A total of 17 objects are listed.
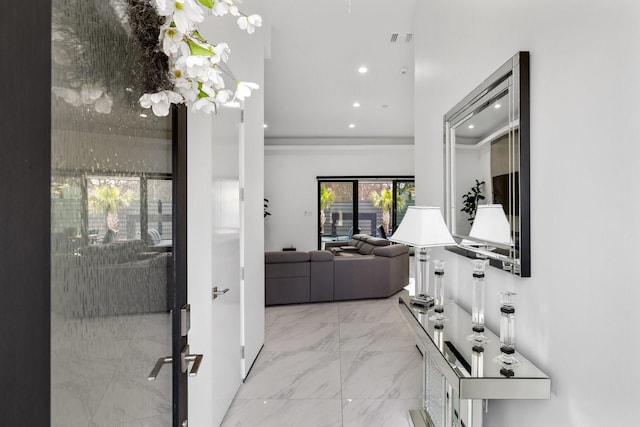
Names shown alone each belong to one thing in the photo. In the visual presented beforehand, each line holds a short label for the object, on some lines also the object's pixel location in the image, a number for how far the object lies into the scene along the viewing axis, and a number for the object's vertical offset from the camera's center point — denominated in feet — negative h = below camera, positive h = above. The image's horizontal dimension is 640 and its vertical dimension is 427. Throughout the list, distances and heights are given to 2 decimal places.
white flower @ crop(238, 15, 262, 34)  2.70 +1.58
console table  4.00 -2.00
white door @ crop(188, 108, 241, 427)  5.98 -0.86
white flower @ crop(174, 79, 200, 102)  2.74 +1.05
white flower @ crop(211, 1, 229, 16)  2.40 +1.50
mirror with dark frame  4.52 +0.74
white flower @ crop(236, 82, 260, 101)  2.90 +1.08
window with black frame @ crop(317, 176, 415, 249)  29.09 +0.78
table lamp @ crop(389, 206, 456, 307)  5.99 -0.29
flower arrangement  2.24 +1.16
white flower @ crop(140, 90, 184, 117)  2.65 +0.93
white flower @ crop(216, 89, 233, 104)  2.79 +1.00
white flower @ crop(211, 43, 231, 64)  2.50 +1.25
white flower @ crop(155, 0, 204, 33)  2.19 +1.35
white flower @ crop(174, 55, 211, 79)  2.33 +1.07
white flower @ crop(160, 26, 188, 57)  2.41 +1.27
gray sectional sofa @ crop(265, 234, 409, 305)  15.53 -2.93
